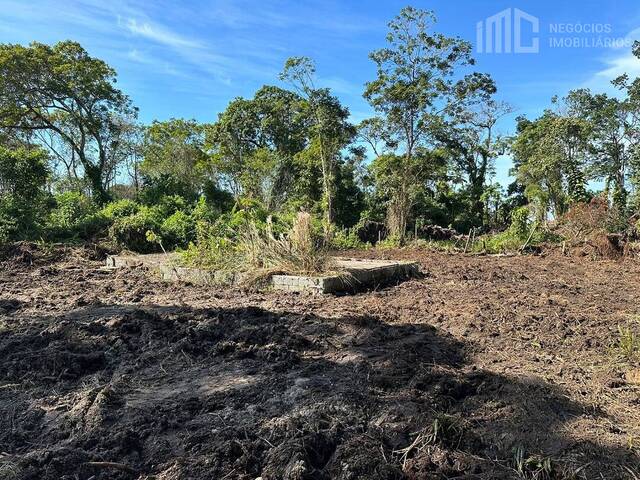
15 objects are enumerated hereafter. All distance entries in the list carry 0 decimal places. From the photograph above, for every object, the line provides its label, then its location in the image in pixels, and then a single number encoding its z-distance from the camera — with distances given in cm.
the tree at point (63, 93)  2067
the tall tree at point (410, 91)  1855
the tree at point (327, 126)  1981
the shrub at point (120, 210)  1454
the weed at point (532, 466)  223
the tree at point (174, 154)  3105
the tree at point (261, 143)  2709
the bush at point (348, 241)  1603
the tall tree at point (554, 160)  2093
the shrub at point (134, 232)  1220
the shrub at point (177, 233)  1268
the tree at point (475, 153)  2659
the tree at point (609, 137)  2312
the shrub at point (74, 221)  1309
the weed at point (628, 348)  366
